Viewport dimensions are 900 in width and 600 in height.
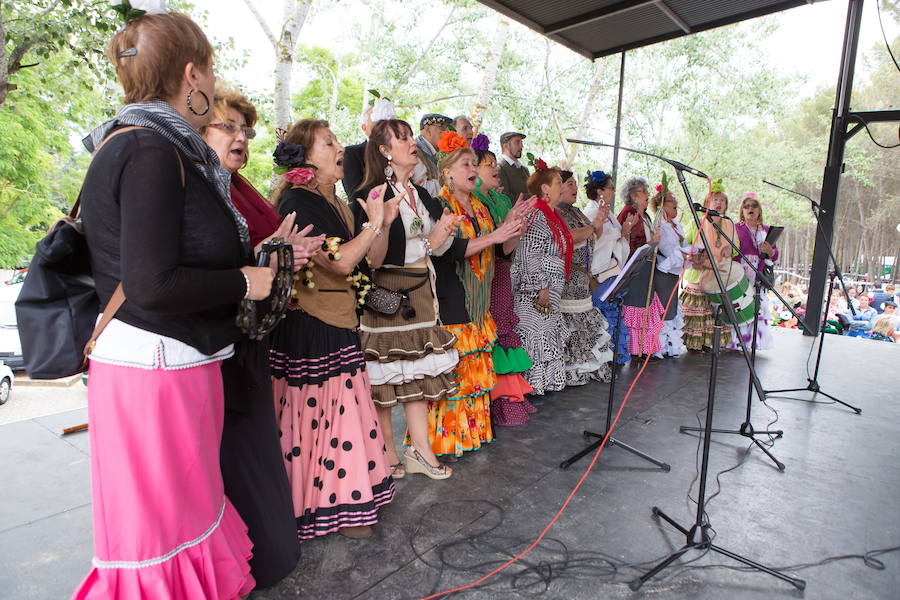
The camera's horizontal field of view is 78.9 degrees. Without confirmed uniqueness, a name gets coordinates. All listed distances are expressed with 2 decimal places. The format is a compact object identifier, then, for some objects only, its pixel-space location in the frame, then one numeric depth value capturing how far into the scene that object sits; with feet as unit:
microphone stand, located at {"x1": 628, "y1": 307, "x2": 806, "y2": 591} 6.91
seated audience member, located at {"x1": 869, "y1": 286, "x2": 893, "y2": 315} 37.52
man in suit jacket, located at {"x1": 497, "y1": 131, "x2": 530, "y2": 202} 15.96
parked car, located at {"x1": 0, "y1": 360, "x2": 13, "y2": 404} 19.70
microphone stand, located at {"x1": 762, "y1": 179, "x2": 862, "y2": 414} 13.87
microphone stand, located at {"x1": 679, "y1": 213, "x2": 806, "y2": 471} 11.45
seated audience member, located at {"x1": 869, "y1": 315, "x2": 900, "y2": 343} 29.25
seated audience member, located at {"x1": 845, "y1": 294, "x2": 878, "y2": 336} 32.71
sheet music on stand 9.31
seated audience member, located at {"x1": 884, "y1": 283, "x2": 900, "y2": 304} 36.76
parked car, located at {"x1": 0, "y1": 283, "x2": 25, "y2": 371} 24.45
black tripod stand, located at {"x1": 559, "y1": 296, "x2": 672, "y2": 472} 10.19
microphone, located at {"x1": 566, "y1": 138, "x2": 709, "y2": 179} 7.12
